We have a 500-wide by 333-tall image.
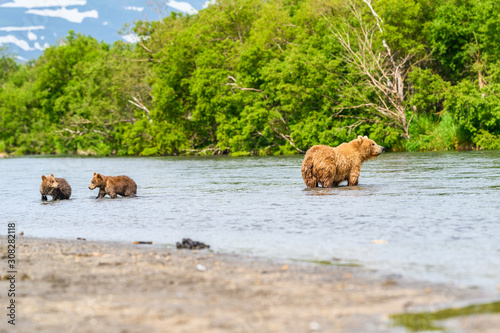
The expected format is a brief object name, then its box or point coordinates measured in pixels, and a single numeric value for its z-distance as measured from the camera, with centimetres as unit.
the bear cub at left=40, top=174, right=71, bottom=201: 1598
